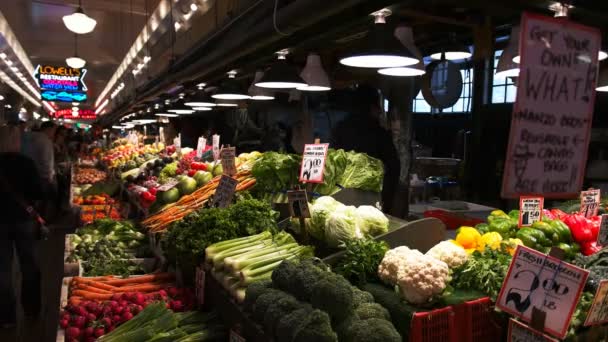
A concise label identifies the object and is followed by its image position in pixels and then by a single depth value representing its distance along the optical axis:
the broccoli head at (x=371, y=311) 2.00
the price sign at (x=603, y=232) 2.36
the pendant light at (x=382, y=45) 2.45
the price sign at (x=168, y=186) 5.51
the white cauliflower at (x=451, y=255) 2.35
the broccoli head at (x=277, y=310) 2.04
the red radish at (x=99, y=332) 2.99
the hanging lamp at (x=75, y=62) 11.31
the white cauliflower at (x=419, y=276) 2.02
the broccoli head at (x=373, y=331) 1.82
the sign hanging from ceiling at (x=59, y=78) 20.12
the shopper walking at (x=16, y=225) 5.16
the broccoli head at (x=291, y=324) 1.90
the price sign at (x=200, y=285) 3.23
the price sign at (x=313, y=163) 3.42
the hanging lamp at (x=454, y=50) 4.80
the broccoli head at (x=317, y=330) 1.84
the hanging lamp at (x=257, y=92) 5.95
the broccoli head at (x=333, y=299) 1.98
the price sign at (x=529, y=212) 2.86
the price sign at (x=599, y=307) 1.73
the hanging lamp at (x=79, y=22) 6.86
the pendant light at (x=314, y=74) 4.86
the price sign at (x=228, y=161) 4.44
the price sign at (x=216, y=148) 6.23
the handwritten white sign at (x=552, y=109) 1.48
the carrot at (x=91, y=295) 3.56
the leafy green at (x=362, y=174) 4.04
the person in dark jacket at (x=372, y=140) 6.83
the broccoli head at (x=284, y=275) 2.22
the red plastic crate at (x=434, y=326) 1.93
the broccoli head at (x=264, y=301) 2.14
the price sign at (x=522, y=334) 1.66
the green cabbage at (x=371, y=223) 2.93
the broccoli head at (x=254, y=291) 2.30
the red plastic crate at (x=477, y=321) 2.04
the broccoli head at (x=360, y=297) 2.08
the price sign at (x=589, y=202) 3.10
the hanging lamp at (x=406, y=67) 3.55
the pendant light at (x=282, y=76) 3.89
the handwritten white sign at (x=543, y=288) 1.58
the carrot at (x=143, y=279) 3.93
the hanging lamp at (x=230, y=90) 5.50
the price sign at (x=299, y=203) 2.95
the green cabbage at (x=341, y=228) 2.85
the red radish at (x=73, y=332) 2.98
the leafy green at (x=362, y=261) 2.40
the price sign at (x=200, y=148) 7.22
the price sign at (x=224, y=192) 3.77
